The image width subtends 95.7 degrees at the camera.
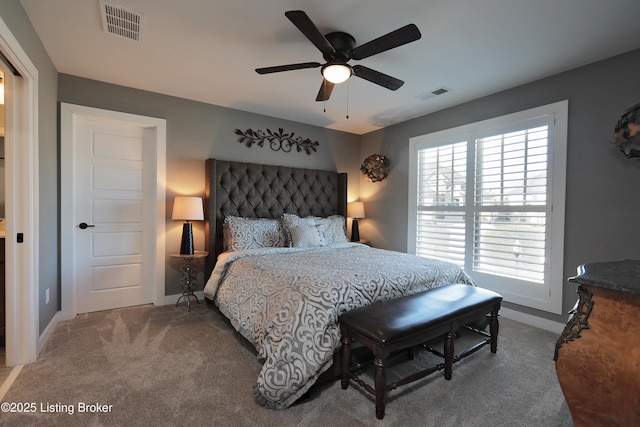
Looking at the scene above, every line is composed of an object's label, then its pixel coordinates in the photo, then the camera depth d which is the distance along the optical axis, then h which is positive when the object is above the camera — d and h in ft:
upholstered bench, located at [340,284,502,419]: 5.49 -2.40
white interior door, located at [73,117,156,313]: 10.37 -0.40
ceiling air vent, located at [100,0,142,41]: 6.56 +4.40
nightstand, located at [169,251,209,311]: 10.68 -2.79
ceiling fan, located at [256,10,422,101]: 5.75 +3.52
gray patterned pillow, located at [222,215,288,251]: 11.07 -1.12
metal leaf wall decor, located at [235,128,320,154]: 13.19 +3.17
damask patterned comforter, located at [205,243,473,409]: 5.79 -2.20
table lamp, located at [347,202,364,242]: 15.53 -0.39
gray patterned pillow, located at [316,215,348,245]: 12.78 -1.03
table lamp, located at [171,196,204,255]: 10.64 -0.35
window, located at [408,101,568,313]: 9.48 +0.27
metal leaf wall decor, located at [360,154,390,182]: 15.15 +2.13
